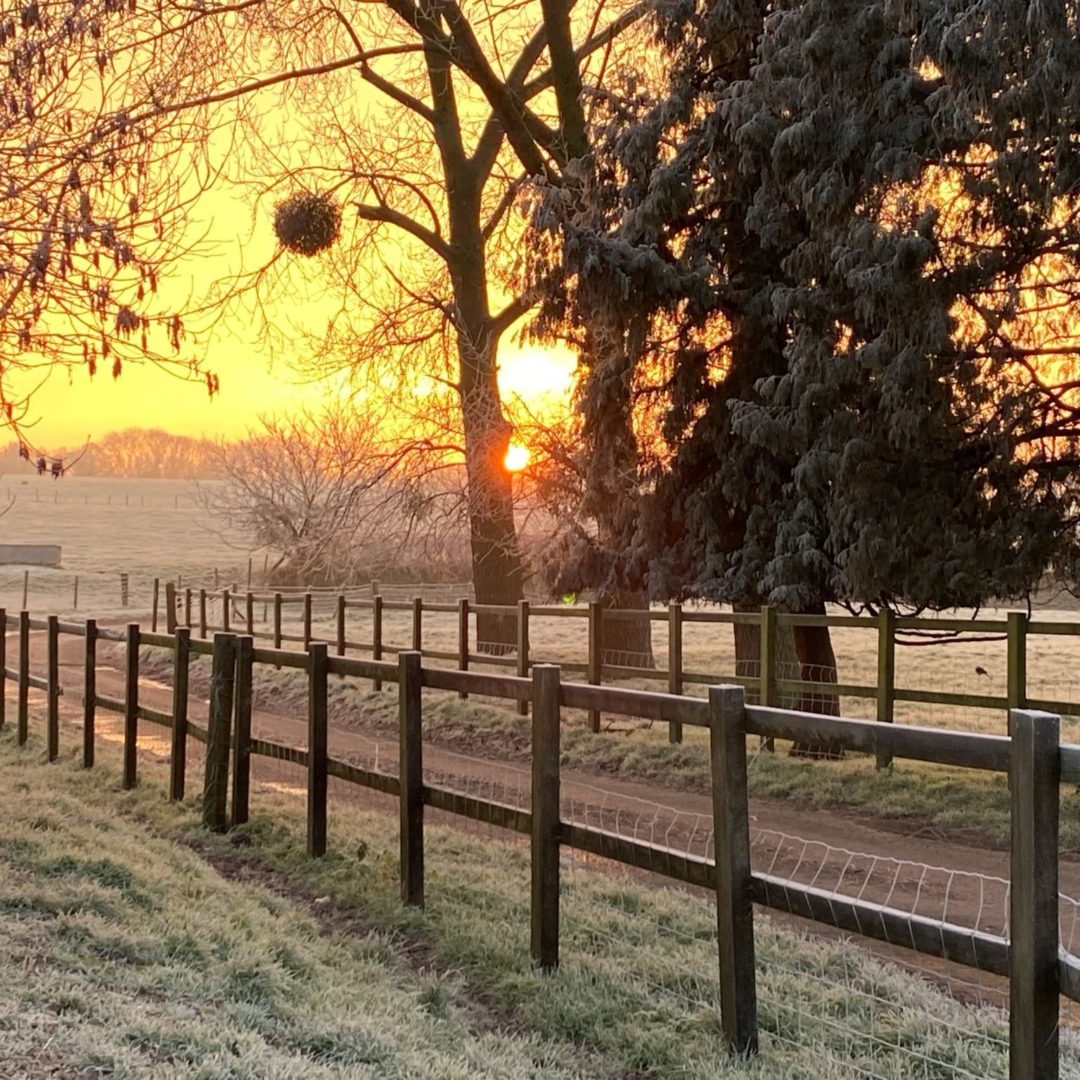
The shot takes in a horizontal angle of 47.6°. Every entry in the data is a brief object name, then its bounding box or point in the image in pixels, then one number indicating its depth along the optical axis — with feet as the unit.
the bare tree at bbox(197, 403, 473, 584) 65.16
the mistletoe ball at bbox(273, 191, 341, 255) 49.24
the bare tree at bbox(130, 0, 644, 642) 57.47
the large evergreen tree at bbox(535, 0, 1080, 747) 31.99
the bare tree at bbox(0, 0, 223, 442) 17.95
